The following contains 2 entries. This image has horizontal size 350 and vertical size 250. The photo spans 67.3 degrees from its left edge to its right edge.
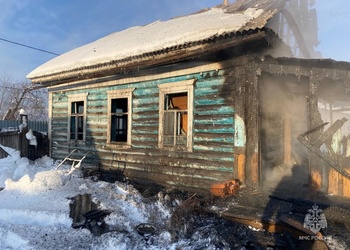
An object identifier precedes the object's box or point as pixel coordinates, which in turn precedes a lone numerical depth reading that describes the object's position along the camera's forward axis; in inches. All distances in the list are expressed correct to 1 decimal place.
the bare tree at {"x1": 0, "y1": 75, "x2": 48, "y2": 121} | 1314.0
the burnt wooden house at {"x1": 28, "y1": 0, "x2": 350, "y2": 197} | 214.1
